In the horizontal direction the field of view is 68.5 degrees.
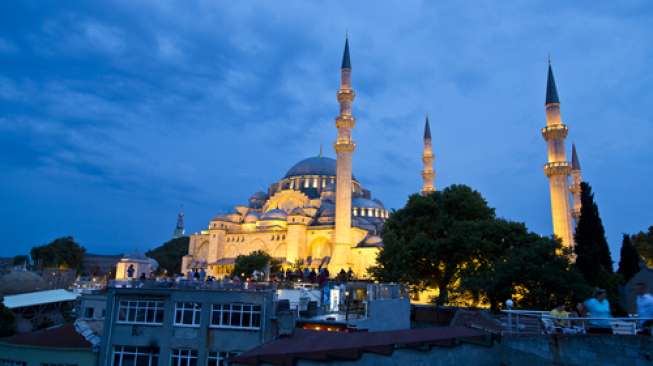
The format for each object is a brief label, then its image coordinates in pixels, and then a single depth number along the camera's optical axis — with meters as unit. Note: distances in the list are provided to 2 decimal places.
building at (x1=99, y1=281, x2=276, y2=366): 14.42
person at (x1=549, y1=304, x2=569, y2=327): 9.35
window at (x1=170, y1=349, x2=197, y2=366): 14.77
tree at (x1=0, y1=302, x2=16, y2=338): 27.36
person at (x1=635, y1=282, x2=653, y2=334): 7.42
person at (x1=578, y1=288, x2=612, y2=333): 8.12
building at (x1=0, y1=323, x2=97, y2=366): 16.72
